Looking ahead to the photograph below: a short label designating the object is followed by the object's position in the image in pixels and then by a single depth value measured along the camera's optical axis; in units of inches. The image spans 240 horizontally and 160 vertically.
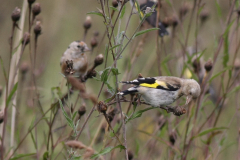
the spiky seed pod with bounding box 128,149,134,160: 215.2
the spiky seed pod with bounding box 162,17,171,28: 271.1
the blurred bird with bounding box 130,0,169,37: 292.8
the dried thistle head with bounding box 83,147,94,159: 129.6
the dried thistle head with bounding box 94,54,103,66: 194.0
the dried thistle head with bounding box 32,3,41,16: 214.5
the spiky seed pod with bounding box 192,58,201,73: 241.6
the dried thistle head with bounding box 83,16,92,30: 258.8
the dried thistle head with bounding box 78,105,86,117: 197.2
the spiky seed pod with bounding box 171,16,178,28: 283.4
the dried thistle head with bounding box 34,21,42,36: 217.5
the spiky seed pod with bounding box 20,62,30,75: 279.7
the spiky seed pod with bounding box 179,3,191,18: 288.0
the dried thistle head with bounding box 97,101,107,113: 152.1
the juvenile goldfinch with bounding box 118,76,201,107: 201.2
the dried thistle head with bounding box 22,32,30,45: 204.4
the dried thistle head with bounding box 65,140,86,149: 130.7
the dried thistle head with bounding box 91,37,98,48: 249.1
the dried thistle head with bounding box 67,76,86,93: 123.4
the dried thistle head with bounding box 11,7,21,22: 196.2
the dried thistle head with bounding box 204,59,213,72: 221.4
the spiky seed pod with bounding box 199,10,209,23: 306.3
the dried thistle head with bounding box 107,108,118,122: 186.3
